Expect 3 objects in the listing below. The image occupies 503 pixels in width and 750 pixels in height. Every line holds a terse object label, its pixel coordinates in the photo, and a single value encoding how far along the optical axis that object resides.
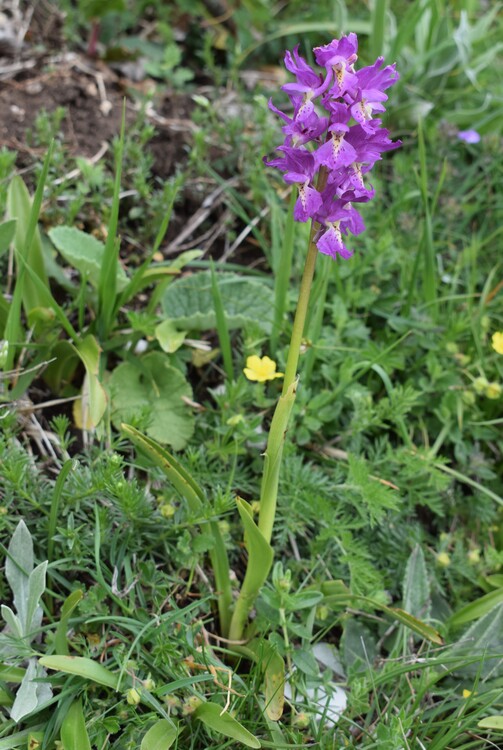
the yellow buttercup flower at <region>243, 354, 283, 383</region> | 0.74
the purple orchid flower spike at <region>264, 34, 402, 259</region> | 0.59
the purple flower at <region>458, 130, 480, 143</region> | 0.97
